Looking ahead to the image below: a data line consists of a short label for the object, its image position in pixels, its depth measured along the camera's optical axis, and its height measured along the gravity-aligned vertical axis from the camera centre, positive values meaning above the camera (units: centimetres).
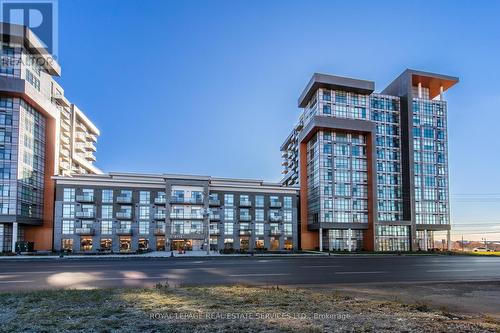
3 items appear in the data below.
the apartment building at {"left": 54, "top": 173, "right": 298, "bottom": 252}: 7169 -203
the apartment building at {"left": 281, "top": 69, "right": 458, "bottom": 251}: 8156 +861
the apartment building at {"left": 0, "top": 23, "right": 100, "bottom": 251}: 6431 +1232
